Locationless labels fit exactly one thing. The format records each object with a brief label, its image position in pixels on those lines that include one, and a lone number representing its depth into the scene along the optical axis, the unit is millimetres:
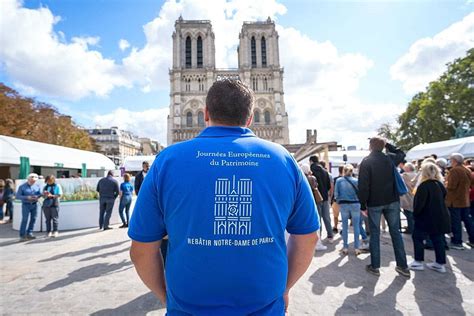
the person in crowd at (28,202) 6462
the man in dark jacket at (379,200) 3629
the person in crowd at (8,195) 9750
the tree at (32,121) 19672
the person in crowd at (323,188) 5598
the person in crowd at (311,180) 5156
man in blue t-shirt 970
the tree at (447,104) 19359
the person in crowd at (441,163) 5742
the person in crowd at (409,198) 5426
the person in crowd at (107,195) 7340
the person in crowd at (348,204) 4680
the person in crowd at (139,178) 6698
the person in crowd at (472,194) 5477
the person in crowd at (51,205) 6703
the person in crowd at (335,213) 6570
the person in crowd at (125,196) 7667
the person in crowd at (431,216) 3734
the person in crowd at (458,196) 4914
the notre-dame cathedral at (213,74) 48094
